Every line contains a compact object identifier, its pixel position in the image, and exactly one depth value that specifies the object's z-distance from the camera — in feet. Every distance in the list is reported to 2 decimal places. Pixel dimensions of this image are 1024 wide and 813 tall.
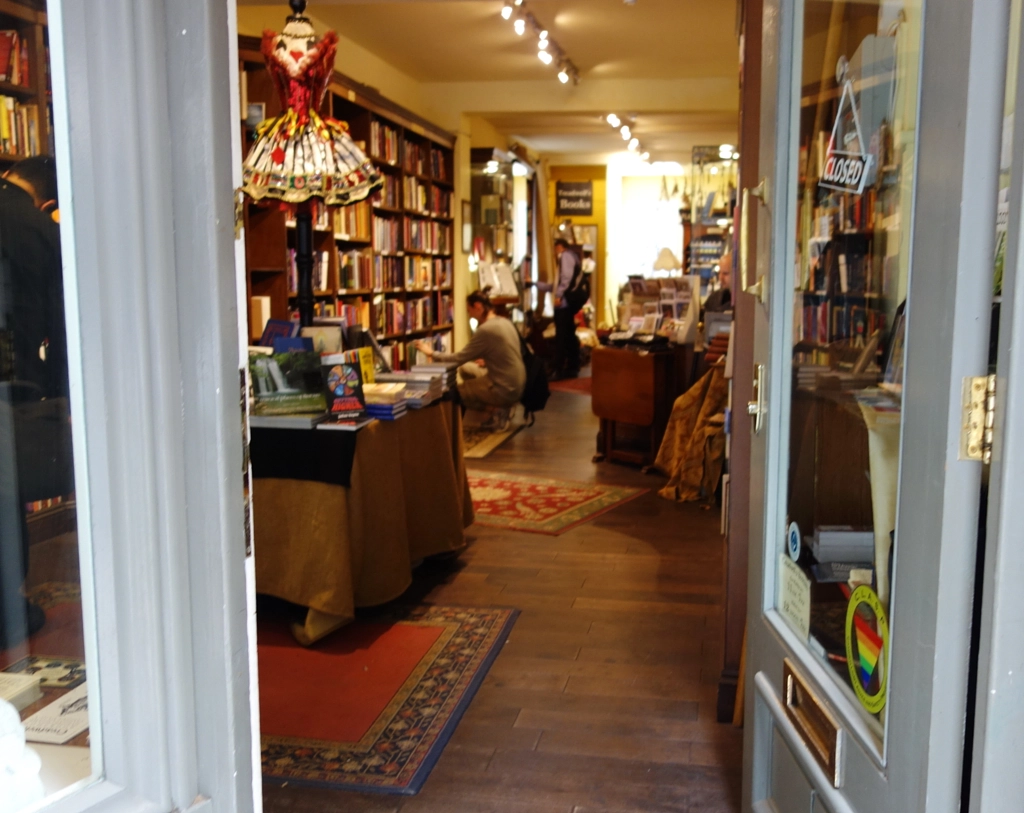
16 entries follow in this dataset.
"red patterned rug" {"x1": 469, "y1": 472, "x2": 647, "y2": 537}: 17.24
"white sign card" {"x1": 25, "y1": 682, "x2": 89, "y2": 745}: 3.60
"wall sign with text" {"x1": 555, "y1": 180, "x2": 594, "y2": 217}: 52.19
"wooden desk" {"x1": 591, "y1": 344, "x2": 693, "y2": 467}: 21.44
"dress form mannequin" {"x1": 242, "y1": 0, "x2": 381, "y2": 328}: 11.62
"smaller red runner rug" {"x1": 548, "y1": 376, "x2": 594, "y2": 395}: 36.45
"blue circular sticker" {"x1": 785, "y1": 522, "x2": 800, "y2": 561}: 5.91
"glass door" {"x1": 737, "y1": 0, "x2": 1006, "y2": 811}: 3.71
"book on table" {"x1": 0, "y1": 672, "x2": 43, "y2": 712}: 3.57
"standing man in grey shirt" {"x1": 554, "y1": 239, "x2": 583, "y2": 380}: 40.09
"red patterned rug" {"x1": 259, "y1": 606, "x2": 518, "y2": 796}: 8.74
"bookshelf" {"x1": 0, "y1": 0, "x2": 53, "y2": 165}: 3.31
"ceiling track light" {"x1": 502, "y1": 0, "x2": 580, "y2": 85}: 20.13
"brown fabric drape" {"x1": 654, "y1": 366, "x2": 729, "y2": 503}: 17.90
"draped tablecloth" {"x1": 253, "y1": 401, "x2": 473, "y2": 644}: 11.24
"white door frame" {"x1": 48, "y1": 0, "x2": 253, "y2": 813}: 3.34
